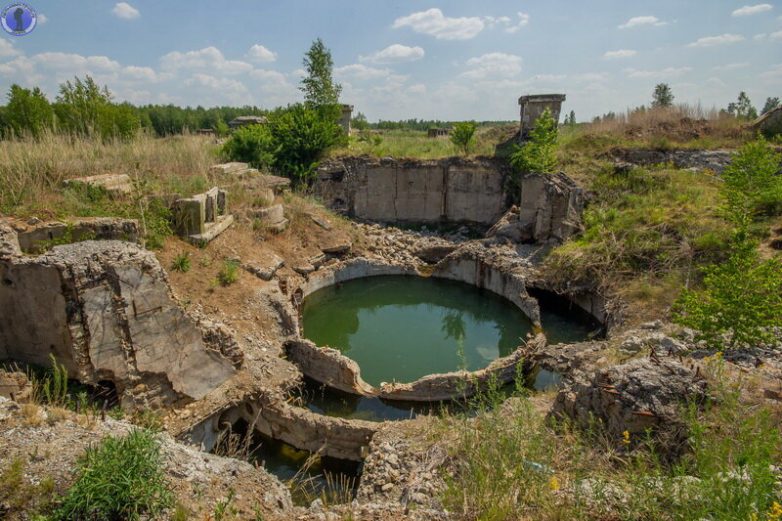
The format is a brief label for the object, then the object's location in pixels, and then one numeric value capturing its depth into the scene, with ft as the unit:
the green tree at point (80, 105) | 41.27
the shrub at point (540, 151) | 51.88
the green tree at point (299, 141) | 57.93
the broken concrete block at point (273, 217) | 40.95
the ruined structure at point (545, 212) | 44.47
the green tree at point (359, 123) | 109.19
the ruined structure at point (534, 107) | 57.62
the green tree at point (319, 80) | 71.36
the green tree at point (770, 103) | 86.91
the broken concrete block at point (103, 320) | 18.58
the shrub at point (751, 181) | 32.73
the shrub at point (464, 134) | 62.49
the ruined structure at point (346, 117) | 74.64
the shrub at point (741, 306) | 18.69
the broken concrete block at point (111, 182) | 27.78
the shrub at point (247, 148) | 52.49
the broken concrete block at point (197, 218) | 31.32
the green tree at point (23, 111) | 38.42
